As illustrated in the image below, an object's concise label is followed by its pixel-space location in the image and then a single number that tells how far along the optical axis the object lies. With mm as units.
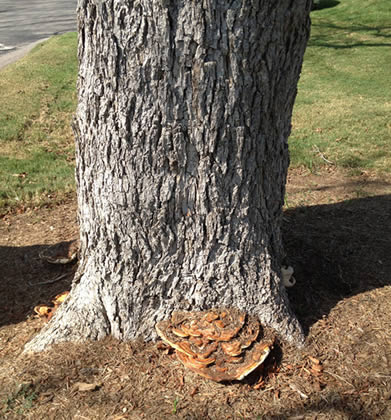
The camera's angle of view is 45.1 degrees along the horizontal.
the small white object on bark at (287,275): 3176
